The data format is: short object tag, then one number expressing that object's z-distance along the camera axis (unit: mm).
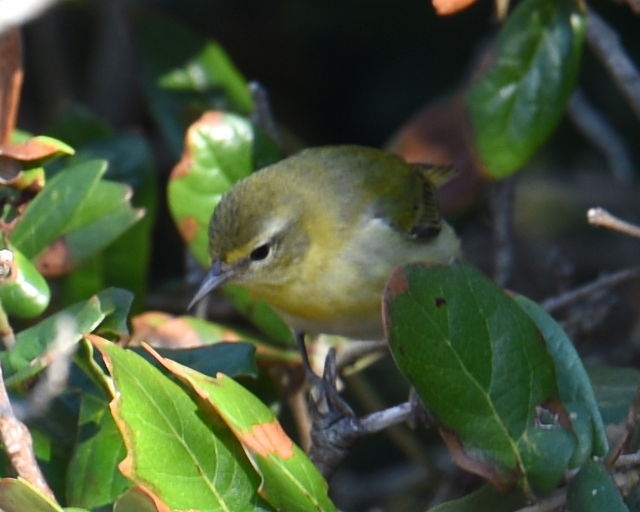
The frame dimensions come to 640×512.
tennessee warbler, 5879
